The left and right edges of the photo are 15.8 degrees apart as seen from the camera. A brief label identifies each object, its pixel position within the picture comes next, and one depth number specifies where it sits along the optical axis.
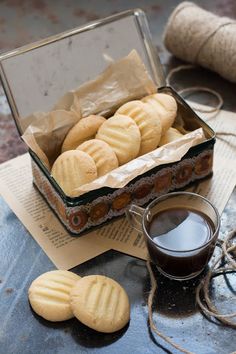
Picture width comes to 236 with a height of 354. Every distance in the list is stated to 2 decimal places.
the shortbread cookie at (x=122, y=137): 0.80
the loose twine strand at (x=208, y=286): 0.71
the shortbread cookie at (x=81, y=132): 0.83
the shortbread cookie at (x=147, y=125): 0.81
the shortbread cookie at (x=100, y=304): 0.70
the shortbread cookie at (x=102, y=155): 0.79
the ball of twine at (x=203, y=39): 0.96
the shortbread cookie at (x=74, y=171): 0.78
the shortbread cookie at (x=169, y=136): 0.83
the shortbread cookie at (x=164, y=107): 0.83
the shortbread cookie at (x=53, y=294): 0.72
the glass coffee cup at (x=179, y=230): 0.72
